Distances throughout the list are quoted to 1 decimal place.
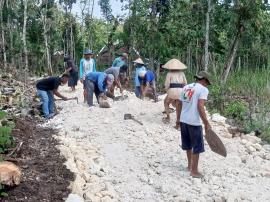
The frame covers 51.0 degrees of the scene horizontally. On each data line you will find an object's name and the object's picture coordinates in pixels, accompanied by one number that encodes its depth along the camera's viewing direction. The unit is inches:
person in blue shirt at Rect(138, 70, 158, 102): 287.9
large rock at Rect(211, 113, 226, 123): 249.2
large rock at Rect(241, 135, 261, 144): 218.5
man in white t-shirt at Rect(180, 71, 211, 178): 154.8
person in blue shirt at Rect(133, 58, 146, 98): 285.6
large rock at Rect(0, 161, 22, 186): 131.0
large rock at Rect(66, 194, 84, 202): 127.8
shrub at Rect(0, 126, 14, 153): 151.4
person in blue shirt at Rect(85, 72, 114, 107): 258.3
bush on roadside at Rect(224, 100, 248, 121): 266.3
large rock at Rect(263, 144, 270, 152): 208.2
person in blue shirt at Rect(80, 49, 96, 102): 285.3
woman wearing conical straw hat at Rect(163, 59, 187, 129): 219.2
